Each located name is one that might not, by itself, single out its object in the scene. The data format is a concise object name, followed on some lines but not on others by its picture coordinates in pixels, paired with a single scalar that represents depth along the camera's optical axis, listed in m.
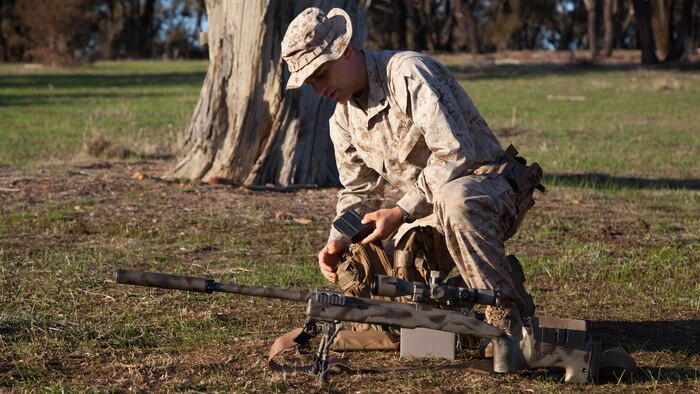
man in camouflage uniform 4.73
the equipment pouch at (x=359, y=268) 5.17
